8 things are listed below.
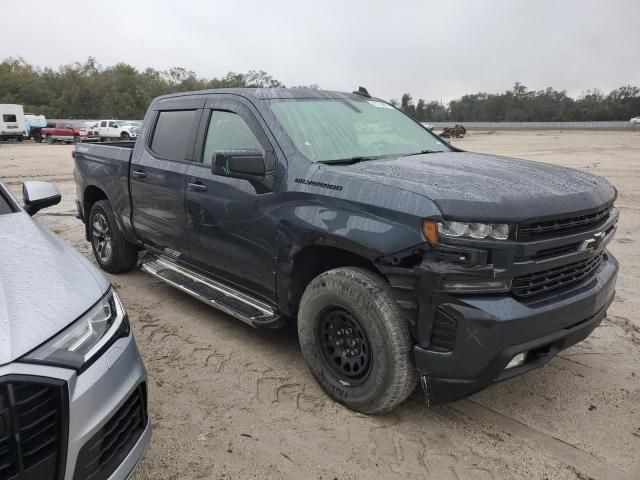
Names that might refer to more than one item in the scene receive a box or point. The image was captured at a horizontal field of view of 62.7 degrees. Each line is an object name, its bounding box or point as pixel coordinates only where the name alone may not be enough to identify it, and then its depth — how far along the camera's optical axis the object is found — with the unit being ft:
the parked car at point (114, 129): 117.39
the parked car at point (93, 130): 117.53
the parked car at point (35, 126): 131.44
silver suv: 5.45
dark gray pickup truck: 8.23
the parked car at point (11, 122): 122.62
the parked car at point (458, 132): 154.22
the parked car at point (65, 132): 120.26
